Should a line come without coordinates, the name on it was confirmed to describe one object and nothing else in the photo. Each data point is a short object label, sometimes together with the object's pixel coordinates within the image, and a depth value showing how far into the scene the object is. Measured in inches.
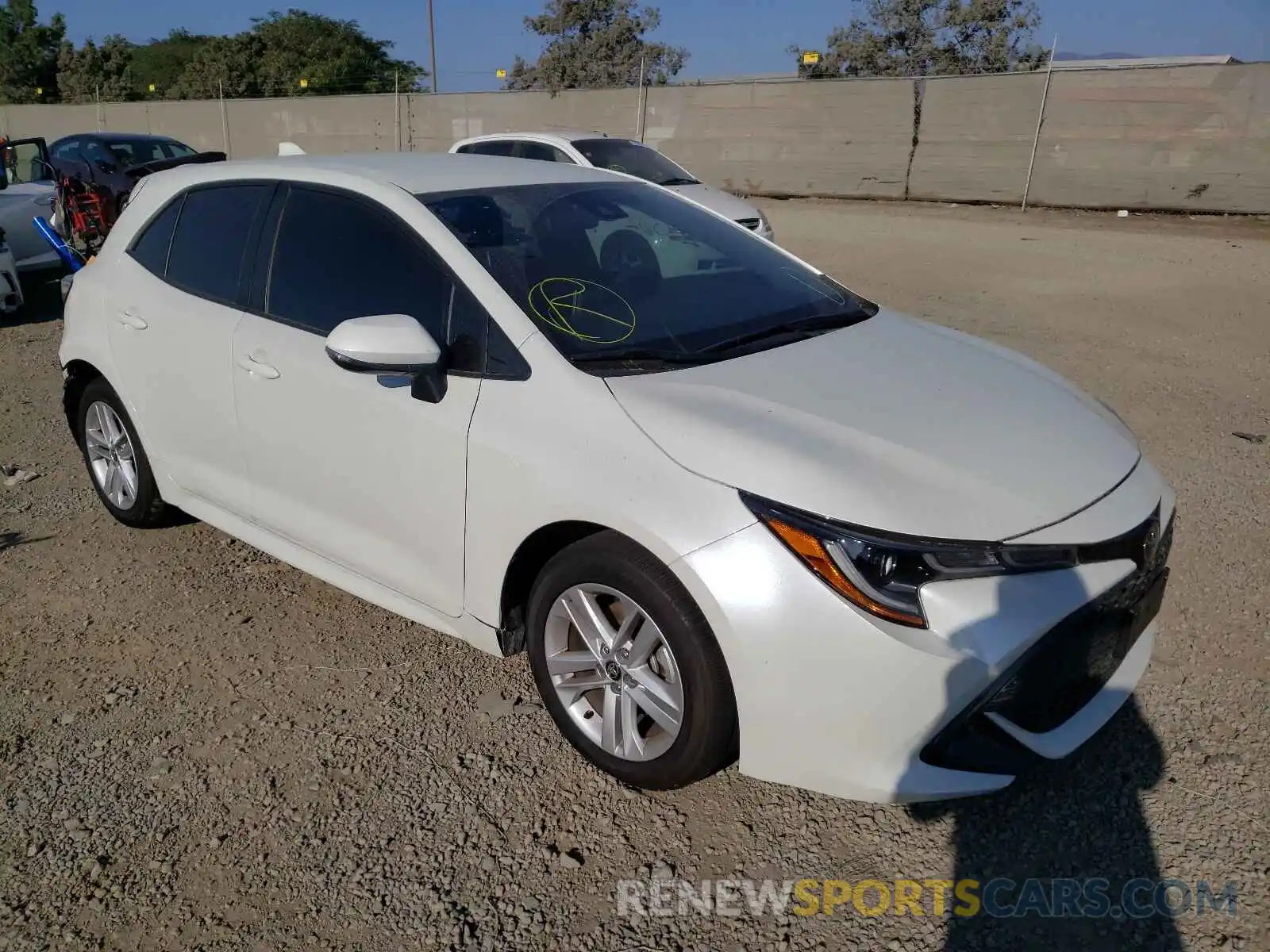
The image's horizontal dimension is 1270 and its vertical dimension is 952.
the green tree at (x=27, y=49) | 2239.2
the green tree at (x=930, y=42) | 1378.0
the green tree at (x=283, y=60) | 1921.8
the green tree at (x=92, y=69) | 2194.9
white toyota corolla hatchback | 88.2
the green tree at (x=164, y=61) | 2326.5
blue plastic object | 248.2
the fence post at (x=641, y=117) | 942.4
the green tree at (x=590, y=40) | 1739.7
